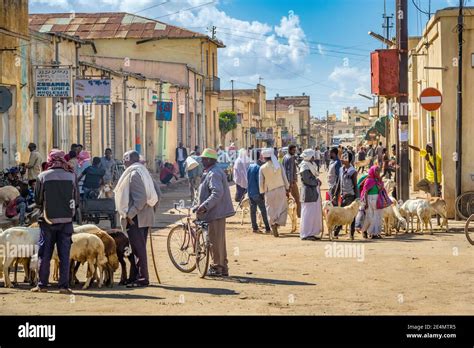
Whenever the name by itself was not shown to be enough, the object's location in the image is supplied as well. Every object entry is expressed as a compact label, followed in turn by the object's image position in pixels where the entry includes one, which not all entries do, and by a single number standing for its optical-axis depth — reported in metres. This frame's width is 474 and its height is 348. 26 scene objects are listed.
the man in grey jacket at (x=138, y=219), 12.80
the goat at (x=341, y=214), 18.23
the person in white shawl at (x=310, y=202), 18.64
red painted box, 21.97
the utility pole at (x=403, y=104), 21.66
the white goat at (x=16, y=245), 12.65
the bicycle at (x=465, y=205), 21.75
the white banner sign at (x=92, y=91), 29.42
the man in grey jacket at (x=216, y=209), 13.77
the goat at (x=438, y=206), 19.73
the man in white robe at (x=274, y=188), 19.36
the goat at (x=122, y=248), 13.20
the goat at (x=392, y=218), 19.21
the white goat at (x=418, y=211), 19.64
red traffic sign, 21.00
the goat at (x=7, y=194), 18.53
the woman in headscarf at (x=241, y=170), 25.03
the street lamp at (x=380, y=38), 36.60
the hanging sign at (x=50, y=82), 26.44
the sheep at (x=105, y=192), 19.99
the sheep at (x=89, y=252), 12.68
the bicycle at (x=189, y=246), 13.83
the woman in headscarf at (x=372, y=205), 18.89
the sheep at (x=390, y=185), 24.88
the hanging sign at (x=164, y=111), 45.19
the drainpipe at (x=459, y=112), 22.02
